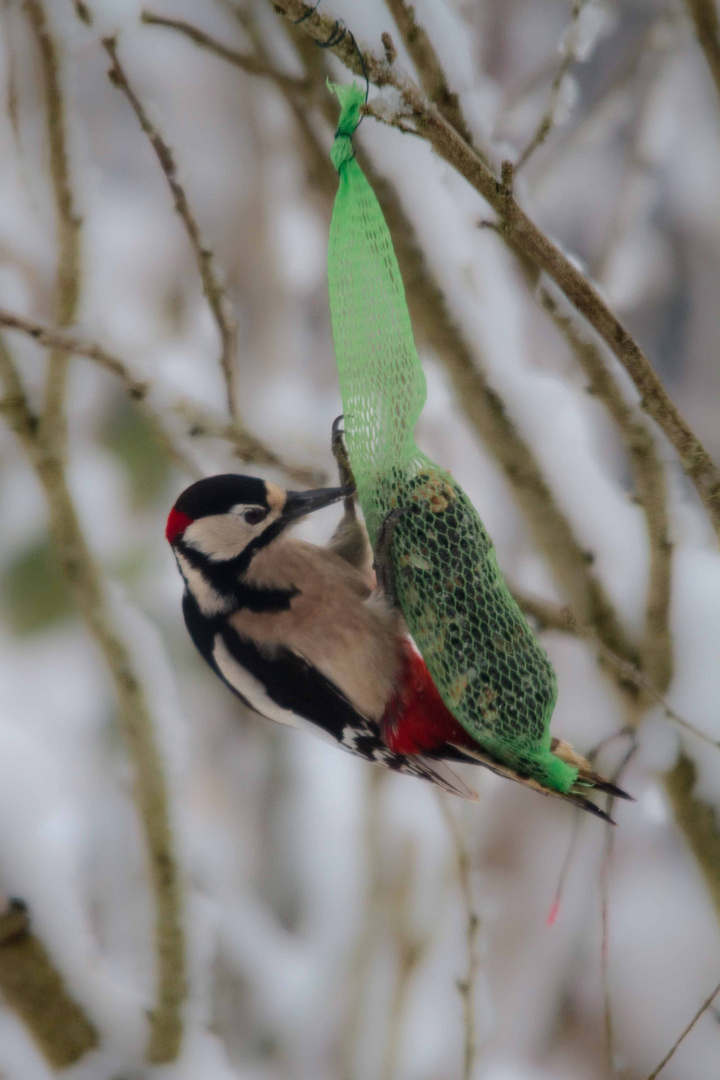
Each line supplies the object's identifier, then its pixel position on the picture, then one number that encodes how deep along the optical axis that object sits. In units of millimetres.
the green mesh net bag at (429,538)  3916
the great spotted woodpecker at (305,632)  4594
